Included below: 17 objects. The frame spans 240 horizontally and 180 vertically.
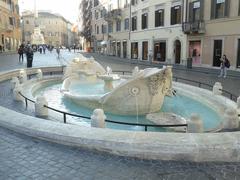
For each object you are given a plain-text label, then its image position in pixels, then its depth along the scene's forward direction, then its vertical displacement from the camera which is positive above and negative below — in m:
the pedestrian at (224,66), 12.18 -0.06
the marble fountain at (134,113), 3.09 -1.09
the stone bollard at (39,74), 9.80 -0.48
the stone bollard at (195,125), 3.99 -1.19
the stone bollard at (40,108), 5.09 -1.10
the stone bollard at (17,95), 6.47 -0.98
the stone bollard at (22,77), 8.61 -0.54
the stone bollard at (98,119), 4.01 -1.08
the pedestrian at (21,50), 16.93 +1.19
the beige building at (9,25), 30.45 +6.49
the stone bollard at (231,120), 4.53 -1.24
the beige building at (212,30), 14.48 +2.72
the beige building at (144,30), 19.19 +4.04
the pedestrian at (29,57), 13.51 +0.52
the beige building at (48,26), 66.72 +13.46
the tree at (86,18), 43.32 +10.72
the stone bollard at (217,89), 6.92 -0.84
